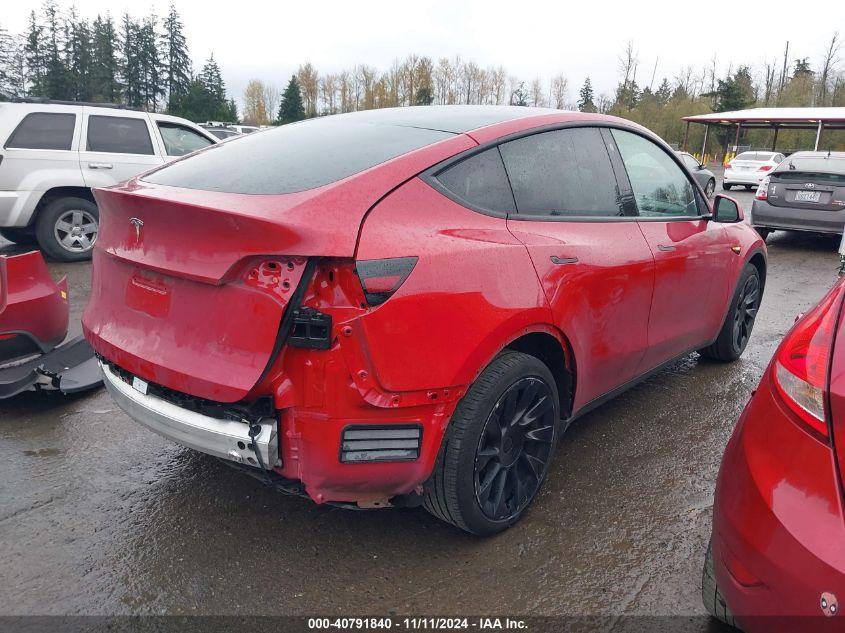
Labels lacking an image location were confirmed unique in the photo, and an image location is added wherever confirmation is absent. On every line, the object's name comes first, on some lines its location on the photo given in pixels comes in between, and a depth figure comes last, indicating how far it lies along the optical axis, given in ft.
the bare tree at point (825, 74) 176.65
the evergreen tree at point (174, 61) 256.73
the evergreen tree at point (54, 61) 210.18
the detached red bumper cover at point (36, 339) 12.19
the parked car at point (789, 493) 4.89
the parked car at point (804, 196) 32.35
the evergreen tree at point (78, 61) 212.43
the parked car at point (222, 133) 70.67
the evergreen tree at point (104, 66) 216.95
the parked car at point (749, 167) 74.90
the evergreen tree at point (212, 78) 263.90
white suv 24.95
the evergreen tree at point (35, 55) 221.66
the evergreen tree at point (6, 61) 211.27
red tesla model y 6.82
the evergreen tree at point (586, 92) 274.28
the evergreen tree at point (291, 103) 224.74
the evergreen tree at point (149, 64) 247.70
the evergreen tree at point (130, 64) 238.48
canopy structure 100.17
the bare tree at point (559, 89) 234.27
